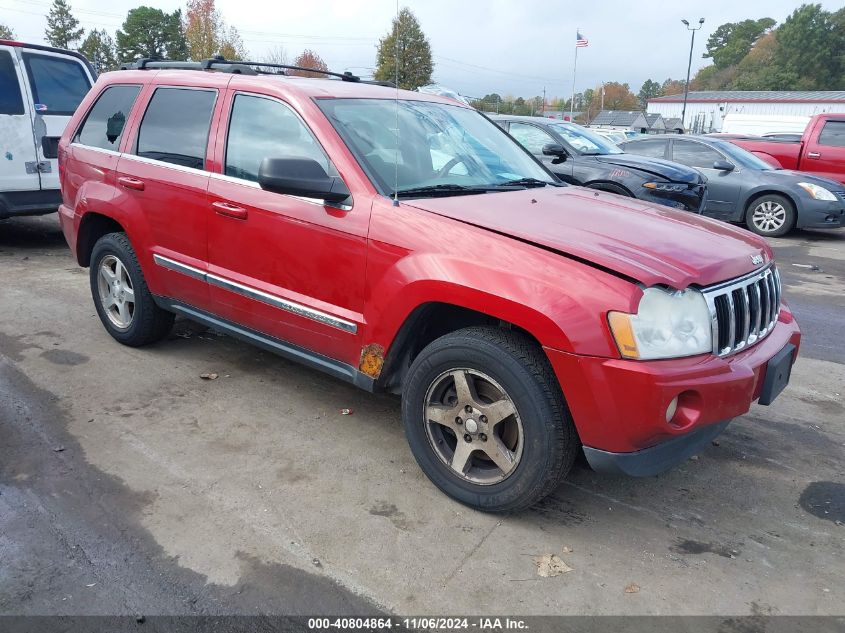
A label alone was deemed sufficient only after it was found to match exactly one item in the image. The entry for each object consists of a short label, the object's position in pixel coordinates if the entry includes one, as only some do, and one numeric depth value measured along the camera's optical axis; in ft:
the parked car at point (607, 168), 29.22
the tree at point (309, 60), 153.13
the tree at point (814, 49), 265.75
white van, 24.94
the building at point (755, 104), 195.33
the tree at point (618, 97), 377.91
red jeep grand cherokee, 8.91
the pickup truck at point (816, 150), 43.14
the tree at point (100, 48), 204.24
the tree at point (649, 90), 430.20
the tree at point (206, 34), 126.35
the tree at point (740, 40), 353.31
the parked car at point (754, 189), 35.42
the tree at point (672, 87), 380.37
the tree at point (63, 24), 251.78
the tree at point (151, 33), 221.66
